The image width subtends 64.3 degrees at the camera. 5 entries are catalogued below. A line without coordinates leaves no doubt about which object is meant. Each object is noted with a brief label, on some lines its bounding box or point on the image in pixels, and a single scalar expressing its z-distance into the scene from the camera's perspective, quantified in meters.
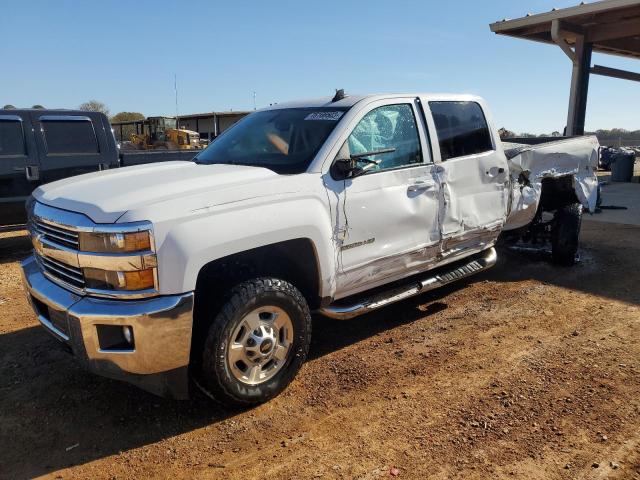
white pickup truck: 2.76
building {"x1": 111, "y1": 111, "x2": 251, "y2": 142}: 46.19
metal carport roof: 11.88
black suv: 7.08
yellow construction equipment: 33.88
